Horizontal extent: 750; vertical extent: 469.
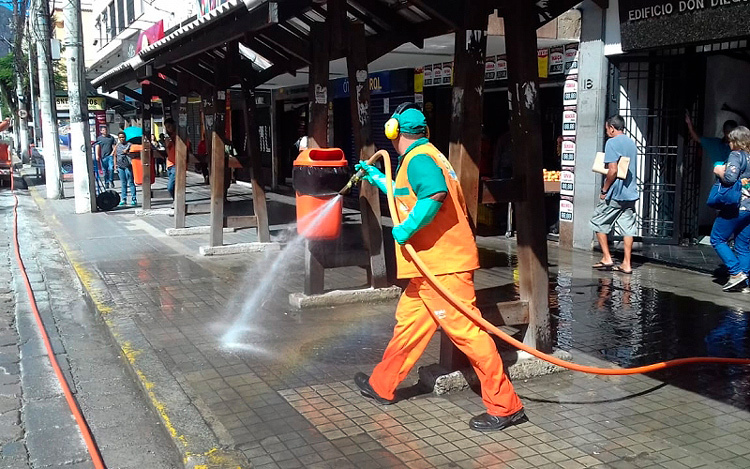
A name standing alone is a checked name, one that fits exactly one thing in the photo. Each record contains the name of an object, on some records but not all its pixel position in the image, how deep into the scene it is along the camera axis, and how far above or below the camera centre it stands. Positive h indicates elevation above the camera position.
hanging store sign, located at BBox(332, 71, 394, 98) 14.77 +1.72
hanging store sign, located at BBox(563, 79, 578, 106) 10.30 +0.95
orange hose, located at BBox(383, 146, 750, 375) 4.23 -0.89
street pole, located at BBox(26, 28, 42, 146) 32.21 +4.20
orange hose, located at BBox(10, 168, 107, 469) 4.25 -1.61
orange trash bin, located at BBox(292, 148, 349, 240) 6.39 -0.20
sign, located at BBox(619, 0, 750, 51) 8.05 +1.61
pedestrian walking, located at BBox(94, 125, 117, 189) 18.73 +0.45
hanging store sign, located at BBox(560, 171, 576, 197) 10.45 -0.34
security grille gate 10.14 +0.31
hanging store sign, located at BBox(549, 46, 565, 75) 10.55 +1.46
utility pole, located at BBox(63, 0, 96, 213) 15.29 +1.28
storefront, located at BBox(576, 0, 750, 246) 9.62 +0.76
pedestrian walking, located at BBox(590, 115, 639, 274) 8.66 -0.51
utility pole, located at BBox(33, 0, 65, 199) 18.78 +1.83
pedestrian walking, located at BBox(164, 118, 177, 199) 13.77 +0.45
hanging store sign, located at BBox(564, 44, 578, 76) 10.29 +1.43
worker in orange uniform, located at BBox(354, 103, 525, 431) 4.25 -0.66
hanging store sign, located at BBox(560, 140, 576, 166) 10.40 +0.09
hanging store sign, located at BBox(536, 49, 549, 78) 10.84 +1.48
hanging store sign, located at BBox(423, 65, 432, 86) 13.57 +1.65
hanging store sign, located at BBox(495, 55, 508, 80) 11.57 +1.49
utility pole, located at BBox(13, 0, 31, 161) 33.35 +6.19
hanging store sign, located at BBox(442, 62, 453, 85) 12.98 +1.62
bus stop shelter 5.04 +0.88
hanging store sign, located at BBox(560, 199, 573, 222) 10.56 -0.75
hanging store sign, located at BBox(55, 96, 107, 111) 24.81 +2.41
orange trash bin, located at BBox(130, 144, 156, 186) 15.99 +0.15
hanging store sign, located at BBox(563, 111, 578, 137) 10.36 +0.52
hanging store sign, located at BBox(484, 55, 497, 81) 11.82 +1.55
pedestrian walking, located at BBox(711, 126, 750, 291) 7.56 -0.70
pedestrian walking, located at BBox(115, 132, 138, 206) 17.14 +0.11
